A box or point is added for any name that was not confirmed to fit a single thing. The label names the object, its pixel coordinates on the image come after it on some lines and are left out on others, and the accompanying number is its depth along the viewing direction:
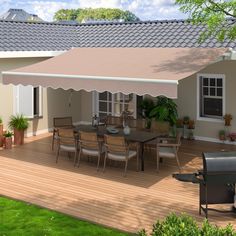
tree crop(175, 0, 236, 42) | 15.93
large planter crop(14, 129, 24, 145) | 21.70
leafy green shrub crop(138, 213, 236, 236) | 6.28
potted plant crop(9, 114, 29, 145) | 21.66
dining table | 17.03
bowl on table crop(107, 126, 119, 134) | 18.33
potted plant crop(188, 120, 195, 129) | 23.38
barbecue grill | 11.30
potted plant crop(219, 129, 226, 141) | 22.48
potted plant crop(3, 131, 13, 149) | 20.78
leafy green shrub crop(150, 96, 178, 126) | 22.39
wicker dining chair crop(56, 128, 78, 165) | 17.80
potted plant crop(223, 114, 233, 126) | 22.14
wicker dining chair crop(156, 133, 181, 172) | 16.61
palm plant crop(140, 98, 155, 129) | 23.81
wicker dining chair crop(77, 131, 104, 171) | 16.91
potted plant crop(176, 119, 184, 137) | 23.70
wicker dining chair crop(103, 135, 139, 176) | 16.05
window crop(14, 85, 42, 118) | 22.80
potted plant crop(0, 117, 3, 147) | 21.08
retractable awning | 14.95
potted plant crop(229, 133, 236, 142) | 22.14
